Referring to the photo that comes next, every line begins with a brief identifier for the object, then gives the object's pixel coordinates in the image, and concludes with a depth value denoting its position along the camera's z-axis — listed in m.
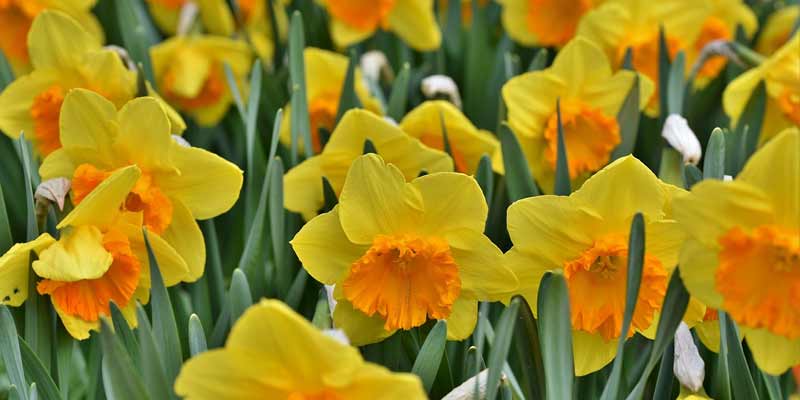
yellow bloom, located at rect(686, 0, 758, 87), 1.89
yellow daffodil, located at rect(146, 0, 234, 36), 1.97
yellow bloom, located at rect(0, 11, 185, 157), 1.75
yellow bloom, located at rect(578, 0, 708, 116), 1.84
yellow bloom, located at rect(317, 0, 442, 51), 1.90
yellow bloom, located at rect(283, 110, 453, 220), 1.71
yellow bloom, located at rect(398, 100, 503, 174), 1.76
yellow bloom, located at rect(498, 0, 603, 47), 1.90
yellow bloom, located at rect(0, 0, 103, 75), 1.86
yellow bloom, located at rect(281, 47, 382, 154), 1.83
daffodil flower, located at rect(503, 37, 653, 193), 1.77
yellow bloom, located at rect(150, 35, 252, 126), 1.87
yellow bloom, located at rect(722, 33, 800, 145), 1.79
